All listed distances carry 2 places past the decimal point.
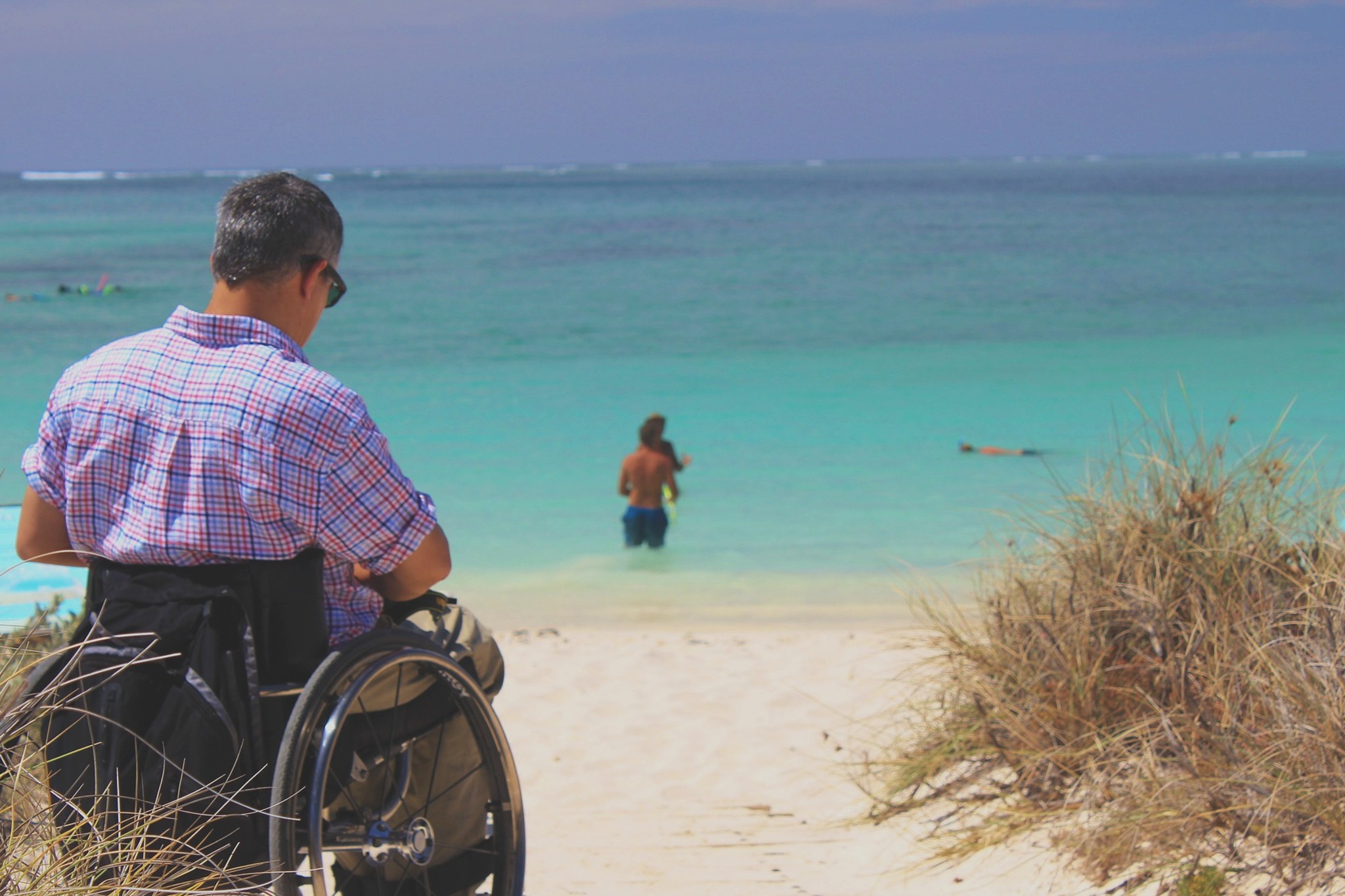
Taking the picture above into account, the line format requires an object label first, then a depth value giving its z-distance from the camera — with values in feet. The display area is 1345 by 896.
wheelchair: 21.55
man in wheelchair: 21.48
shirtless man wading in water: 56.70
